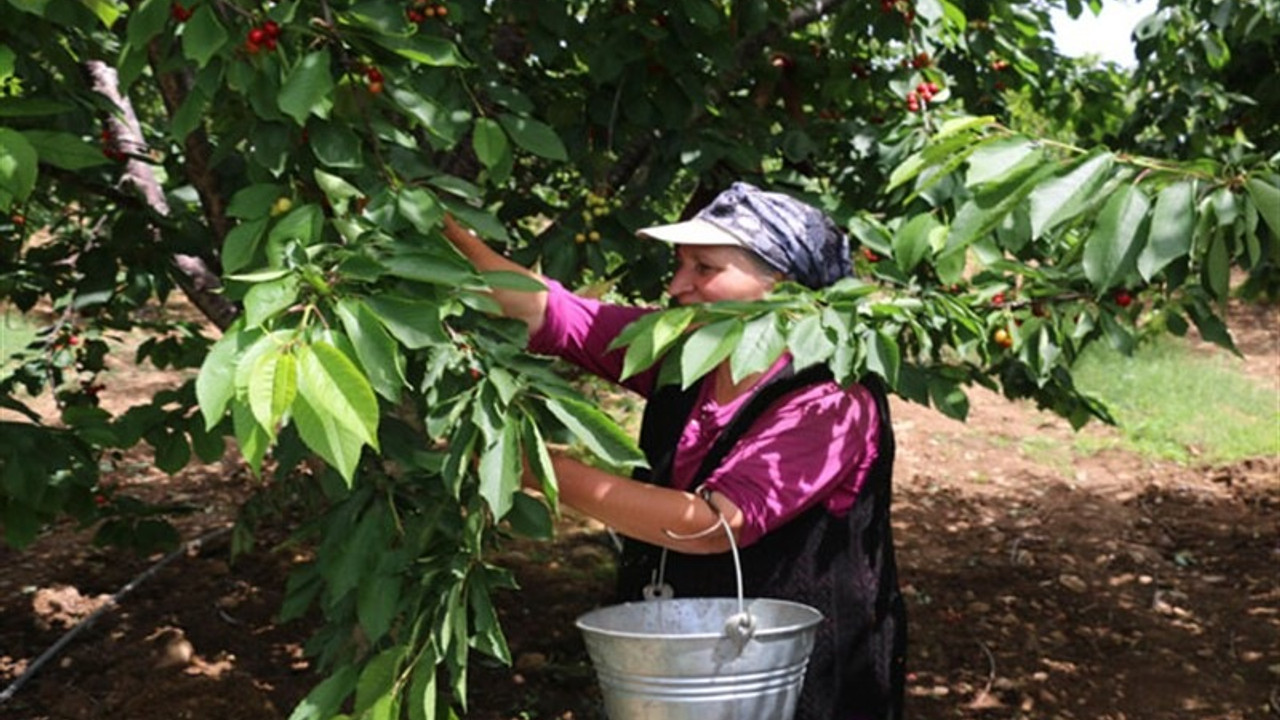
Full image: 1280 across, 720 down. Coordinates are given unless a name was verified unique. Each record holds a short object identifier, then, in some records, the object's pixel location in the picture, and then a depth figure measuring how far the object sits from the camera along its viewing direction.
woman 2.13
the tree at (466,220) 1.76
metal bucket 1.90
